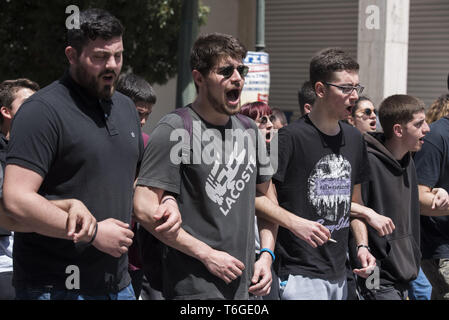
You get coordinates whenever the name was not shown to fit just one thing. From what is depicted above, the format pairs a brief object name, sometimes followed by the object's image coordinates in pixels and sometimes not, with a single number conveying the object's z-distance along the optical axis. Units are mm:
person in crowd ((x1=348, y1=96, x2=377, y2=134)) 6797
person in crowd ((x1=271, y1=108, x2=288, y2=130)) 6152
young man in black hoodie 4969
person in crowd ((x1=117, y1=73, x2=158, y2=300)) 5605
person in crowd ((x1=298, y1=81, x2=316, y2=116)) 6637
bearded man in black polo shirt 3080
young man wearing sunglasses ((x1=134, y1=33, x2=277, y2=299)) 3416
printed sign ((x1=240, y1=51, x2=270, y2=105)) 9625
